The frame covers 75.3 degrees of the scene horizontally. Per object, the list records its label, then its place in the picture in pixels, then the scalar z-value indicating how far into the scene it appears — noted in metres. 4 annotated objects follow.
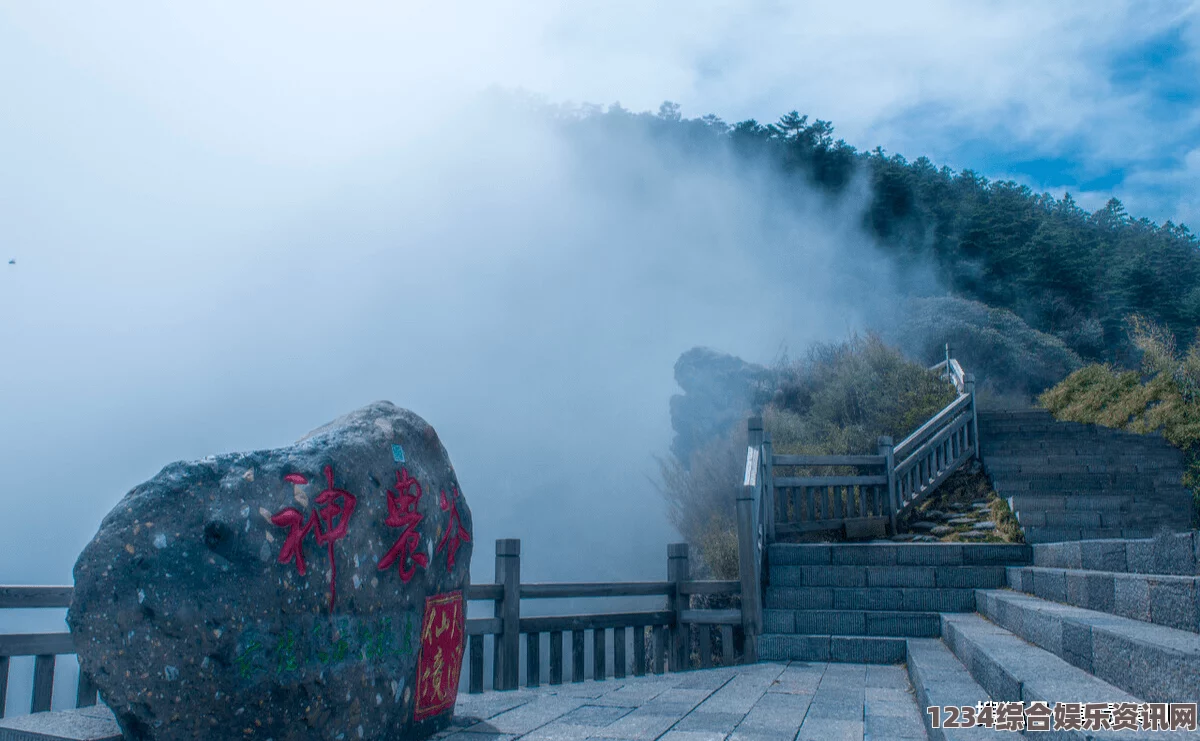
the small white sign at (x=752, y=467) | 7.93
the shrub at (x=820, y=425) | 12.40
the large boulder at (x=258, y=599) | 3.10
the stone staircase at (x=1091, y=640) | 2.50
